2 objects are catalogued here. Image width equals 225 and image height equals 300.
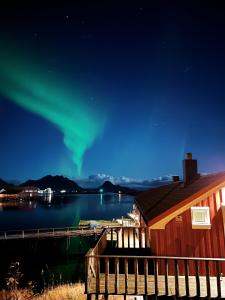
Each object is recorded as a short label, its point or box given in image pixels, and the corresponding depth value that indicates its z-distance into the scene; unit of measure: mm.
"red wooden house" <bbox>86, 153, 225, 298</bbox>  9398
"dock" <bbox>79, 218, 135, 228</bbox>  30641
